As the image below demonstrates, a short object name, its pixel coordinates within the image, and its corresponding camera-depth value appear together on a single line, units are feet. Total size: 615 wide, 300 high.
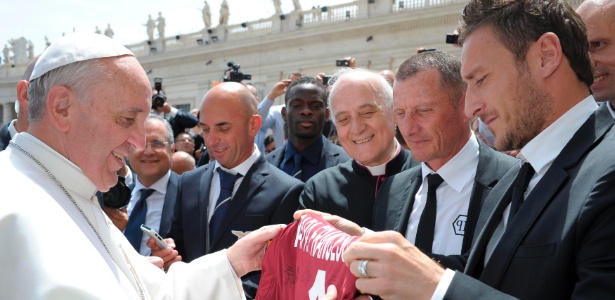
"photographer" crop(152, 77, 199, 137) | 29.27
